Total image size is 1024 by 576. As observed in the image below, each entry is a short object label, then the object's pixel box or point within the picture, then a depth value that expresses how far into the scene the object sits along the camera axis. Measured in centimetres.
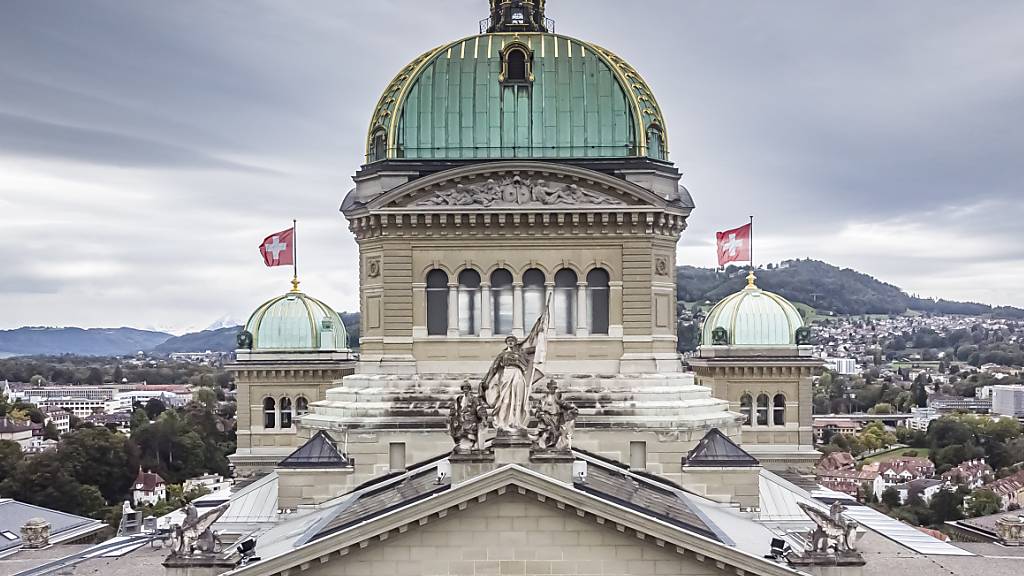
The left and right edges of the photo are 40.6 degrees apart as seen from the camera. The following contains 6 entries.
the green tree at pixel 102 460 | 13225
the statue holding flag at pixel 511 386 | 3850
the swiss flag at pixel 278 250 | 7725
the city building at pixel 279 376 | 7588
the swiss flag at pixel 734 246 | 7694
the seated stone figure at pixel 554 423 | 3750
